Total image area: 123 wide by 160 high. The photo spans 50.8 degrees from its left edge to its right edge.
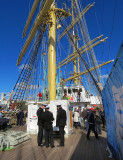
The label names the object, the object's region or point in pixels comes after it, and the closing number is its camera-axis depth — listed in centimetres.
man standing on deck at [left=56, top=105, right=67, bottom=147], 448
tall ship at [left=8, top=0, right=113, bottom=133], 694
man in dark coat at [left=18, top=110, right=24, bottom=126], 1054
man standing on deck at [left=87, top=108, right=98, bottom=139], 542
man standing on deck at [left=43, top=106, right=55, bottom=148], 440
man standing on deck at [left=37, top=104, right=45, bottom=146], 457
